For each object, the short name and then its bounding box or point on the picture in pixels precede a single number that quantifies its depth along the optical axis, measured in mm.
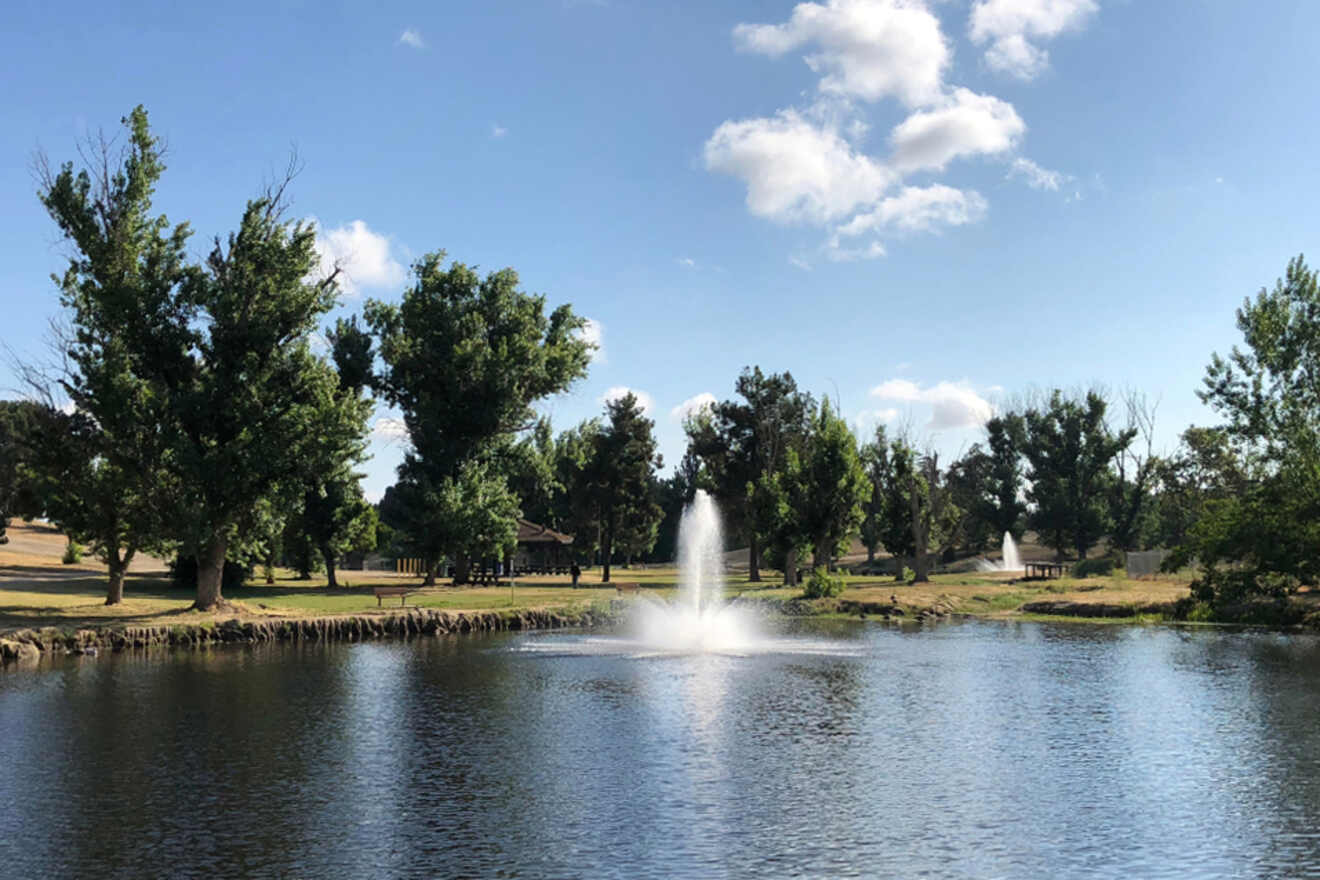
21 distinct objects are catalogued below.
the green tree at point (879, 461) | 91750
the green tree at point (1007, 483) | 117500
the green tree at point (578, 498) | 88875
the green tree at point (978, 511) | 118625
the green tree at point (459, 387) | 66000
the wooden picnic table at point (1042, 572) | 80200
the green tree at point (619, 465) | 87938
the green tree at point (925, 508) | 78562
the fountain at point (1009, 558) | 110950
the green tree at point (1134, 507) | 104938
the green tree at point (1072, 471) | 106750
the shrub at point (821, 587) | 64500
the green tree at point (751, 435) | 91125
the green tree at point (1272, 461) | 52062
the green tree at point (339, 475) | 44594
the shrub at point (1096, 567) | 83438
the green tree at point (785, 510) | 76188
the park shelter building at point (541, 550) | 96312
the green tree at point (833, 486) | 75062
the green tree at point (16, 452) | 46062
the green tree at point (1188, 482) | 106062
